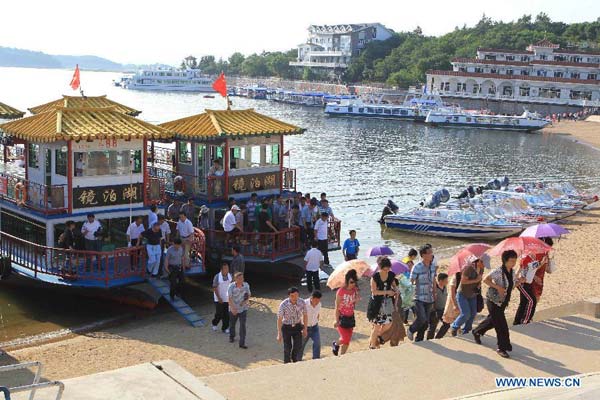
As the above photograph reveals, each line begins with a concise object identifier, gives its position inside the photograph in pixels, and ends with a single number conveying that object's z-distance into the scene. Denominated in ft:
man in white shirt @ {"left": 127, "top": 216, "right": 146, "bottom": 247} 62.58
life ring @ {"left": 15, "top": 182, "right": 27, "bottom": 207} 65.51
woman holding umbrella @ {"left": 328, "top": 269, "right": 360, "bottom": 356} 40.88
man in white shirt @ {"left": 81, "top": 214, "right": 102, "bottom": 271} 61.82
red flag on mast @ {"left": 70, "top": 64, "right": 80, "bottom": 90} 80.43
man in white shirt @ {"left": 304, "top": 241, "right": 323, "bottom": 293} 63.87
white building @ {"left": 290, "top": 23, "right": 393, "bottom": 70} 554.71
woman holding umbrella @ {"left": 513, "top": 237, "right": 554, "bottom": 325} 45.34
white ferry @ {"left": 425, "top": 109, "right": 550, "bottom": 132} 287.48
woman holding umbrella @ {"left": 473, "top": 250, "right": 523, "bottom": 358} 38.68
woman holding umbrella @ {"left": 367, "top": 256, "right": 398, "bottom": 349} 40.72
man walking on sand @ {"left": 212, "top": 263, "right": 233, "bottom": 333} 52.37
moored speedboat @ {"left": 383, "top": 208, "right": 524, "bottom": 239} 103.40
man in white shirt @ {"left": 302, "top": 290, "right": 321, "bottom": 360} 42.06
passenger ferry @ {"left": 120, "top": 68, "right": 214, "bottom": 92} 531.50
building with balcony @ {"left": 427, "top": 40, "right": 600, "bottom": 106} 341.21
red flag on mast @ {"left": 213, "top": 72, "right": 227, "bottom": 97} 79.54
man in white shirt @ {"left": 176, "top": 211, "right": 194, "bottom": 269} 64.08
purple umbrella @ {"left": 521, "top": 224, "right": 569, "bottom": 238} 51.94
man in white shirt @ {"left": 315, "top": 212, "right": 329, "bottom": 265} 69.10
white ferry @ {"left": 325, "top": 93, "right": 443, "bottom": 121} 327.88
